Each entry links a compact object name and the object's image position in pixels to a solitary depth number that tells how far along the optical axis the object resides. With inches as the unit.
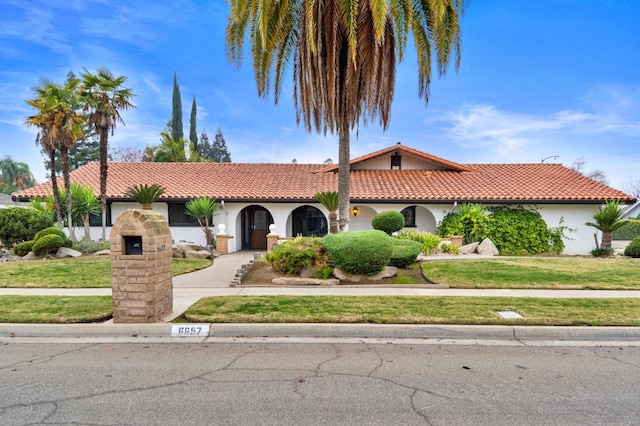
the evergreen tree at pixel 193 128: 1886.1
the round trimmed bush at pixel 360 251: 378.6
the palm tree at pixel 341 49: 384.2
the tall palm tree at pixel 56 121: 590.9
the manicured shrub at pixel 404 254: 433.8
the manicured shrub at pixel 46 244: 523.2
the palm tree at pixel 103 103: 624.7
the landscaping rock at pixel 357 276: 390.9
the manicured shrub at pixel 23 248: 542.9
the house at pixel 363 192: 681.6
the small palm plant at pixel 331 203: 486.0
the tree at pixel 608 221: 583.5
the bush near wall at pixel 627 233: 980.6
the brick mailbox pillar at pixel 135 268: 237.3
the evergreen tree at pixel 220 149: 2689.5
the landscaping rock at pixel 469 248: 593.0
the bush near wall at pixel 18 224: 577.9
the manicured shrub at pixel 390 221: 547.5
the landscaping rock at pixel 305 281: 377.1
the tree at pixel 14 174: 2133.4
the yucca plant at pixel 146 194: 600.7
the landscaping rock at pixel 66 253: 538.3
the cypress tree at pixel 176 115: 1759.1
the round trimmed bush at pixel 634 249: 565.1
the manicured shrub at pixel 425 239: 556.2
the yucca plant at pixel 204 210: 650.8
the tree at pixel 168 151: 1286.9
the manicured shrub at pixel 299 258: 402.9
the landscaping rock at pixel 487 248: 597.0
